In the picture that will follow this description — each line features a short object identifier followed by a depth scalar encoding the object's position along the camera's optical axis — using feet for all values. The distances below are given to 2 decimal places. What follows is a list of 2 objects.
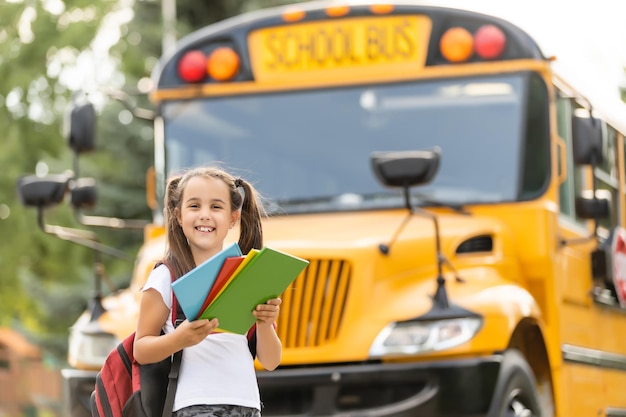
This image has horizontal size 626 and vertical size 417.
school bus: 27.87
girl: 17.26
